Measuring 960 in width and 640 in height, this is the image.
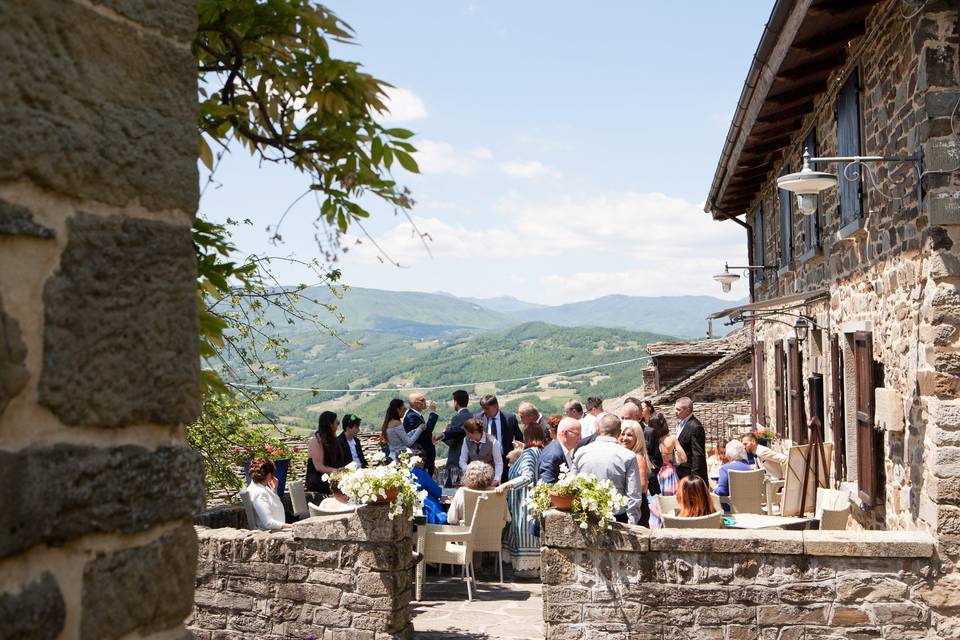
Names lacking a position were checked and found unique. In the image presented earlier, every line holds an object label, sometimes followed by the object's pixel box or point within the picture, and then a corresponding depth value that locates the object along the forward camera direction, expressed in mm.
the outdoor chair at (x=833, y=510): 8438
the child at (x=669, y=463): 9367
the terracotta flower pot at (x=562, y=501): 7078
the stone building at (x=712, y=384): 22453
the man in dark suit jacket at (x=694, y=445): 9906
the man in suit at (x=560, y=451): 8812
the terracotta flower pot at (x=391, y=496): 7137
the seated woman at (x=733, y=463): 10617
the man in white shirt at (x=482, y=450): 10148
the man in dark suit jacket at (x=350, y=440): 10727
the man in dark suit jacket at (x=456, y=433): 10602
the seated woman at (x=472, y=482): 9156
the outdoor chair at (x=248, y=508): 8391
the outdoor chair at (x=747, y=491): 10320
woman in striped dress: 9555
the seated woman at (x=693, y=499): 7832
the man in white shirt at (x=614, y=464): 7742
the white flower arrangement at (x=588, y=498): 6938
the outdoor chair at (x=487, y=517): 9023
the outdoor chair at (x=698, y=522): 7688
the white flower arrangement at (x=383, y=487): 7109
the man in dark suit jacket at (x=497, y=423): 10508
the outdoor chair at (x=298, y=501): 9992
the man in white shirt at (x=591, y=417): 11203
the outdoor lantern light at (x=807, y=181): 7445
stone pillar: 1393
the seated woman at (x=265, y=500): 8312
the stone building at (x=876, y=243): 6602
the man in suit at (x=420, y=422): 10844
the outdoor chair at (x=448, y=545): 8883
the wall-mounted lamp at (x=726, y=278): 17906
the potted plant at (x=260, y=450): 10688
